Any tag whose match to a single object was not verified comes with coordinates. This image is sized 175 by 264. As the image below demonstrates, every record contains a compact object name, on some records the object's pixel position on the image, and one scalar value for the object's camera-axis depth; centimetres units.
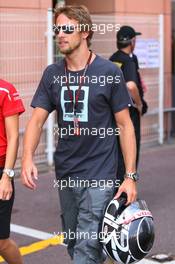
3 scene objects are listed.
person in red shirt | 673
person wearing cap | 1031
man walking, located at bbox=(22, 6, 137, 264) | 639
